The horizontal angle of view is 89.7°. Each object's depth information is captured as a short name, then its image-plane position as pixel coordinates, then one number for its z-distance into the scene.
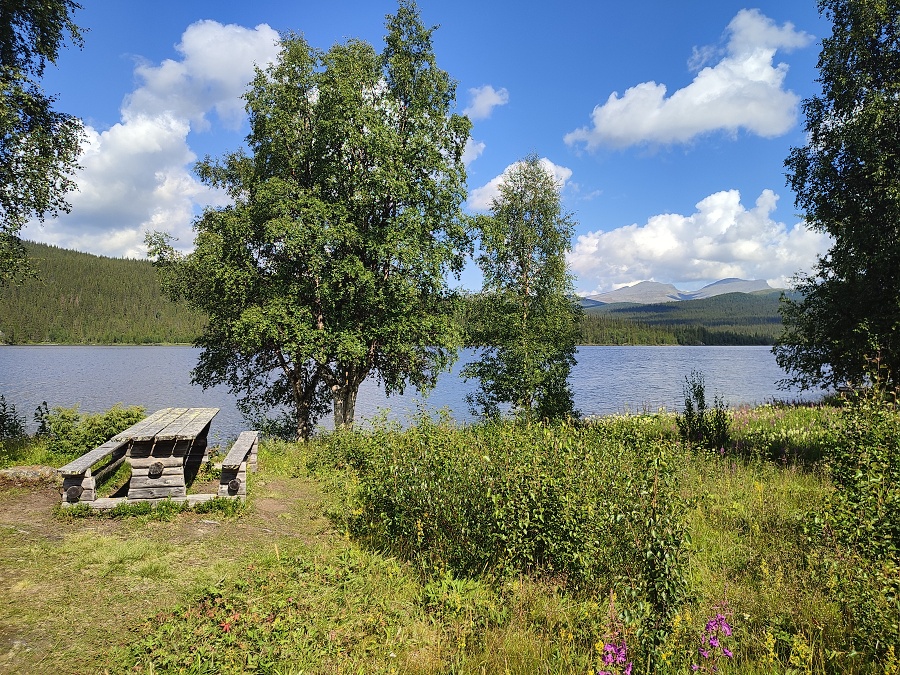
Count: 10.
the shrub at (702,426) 11.61
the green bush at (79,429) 10.70
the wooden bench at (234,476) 8.38
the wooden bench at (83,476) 7.43
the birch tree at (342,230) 14.12
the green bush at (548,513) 4.14
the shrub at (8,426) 12.63
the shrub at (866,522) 3.56
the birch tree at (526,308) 17.94
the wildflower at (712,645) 3.29
